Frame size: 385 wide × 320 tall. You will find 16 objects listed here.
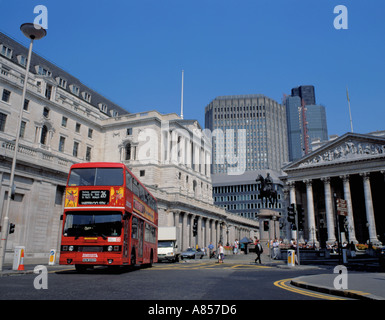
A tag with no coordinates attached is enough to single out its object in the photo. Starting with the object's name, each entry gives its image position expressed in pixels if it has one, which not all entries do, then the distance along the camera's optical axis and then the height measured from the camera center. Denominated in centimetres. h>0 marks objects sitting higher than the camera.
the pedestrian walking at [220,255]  3203 -116
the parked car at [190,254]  4241 -142
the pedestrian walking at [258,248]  2883 -47
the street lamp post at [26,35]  1764 +1166
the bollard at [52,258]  2431 -116
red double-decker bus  1510 +114
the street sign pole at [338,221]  2592 +205
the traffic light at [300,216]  2500 +195
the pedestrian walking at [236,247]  5048 -63
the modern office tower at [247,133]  17800 +5715
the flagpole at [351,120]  6752 +2433
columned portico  5653 +1100
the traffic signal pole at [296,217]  2513 +190
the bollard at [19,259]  1797 -92
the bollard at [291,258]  2364 -101
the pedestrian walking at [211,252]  4888 -134
